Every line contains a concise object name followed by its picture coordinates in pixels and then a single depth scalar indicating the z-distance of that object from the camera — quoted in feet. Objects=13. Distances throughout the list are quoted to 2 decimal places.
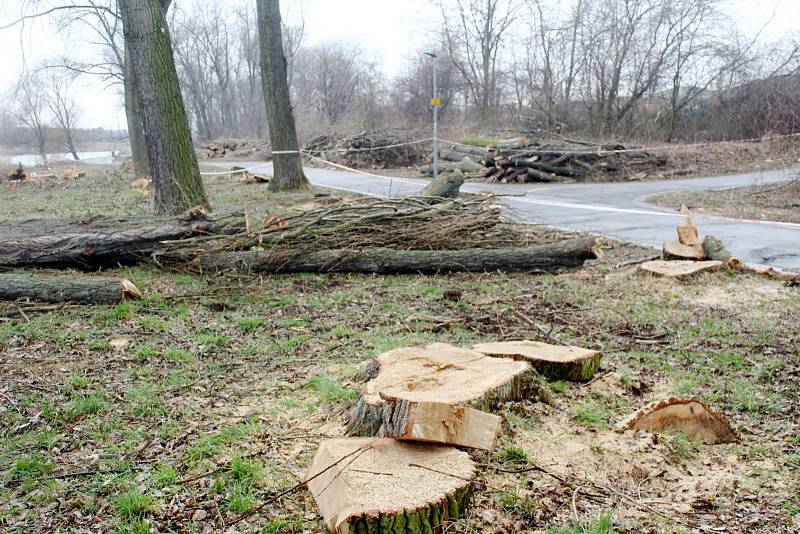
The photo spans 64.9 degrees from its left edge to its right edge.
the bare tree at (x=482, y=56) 110.83
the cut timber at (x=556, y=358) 13.46
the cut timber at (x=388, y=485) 8.30
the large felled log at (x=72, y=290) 20.63
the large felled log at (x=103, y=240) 24.58
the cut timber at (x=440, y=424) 9.69
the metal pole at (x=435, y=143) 59.98
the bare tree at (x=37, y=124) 163.63
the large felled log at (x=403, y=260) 24.79
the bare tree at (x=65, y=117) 184.34
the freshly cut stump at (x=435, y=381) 10.51
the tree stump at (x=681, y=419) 11.50
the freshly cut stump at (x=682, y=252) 24.84
